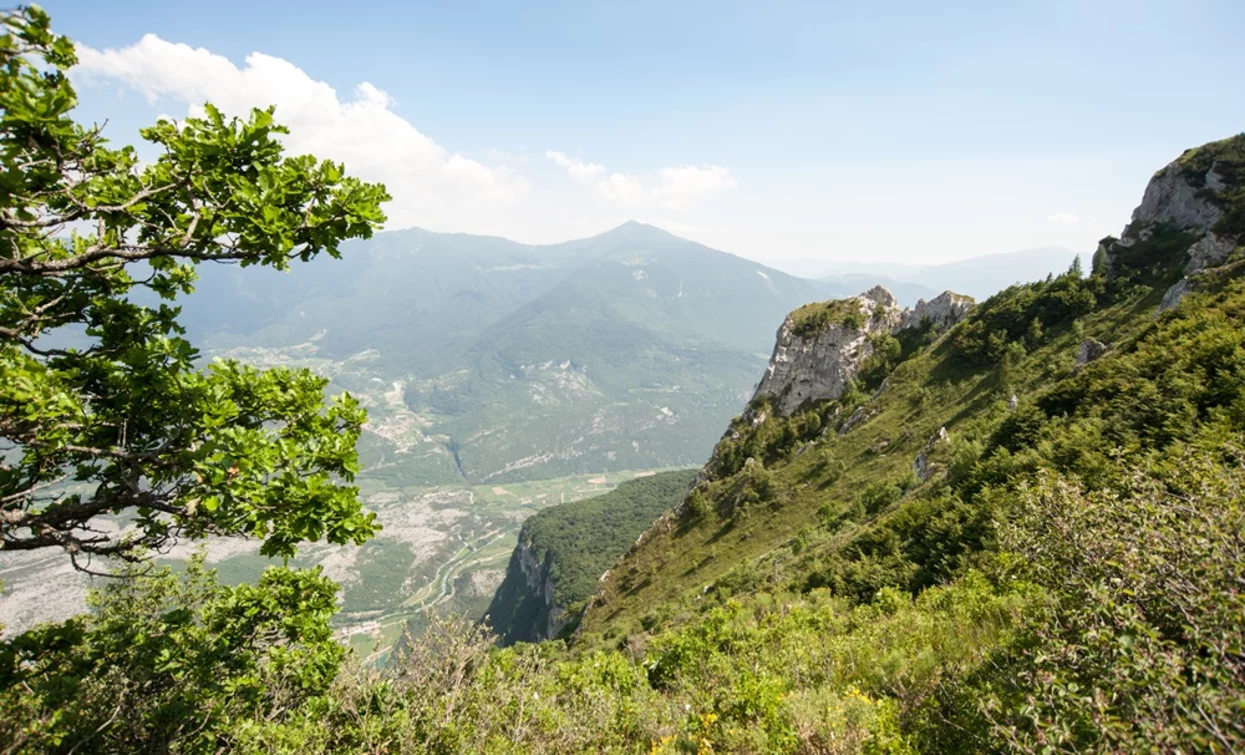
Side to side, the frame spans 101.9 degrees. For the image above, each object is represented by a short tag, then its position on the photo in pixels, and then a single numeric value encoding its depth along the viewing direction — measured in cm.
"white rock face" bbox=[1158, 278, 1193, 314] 2956
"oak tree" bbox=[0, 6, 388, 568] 488
